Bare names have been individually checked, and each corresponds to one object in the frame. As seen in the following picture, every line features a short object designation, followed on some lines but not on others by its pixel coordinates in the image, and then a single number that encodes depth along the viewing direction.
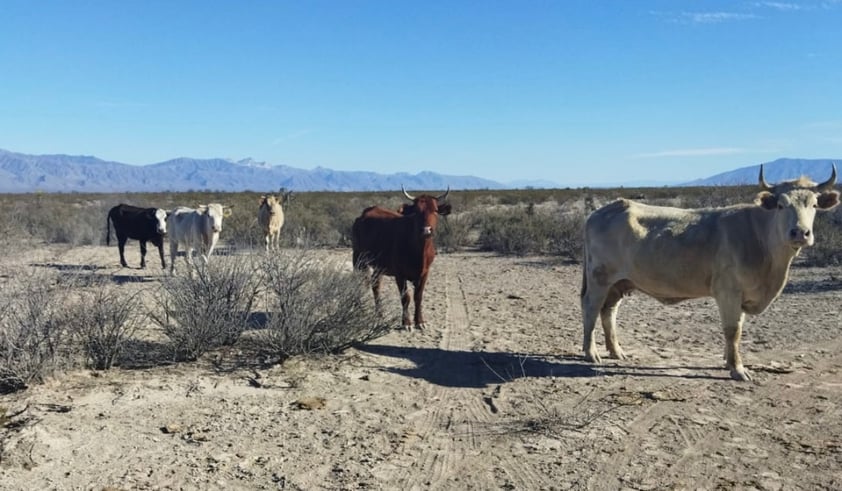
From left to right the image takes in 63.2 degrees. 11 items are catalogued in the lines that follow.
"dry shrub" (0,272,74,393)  6.16
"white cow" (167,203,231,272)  14.63
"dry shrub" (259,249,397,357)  7.41
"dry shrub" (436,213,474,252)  20.72
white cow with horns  6.88
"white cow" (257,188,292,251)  17.30
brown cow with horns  9.48
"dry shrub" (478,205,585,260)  18.35
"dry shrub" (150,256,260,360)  7.30
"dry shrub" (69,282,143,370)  6.85
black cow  16.61
